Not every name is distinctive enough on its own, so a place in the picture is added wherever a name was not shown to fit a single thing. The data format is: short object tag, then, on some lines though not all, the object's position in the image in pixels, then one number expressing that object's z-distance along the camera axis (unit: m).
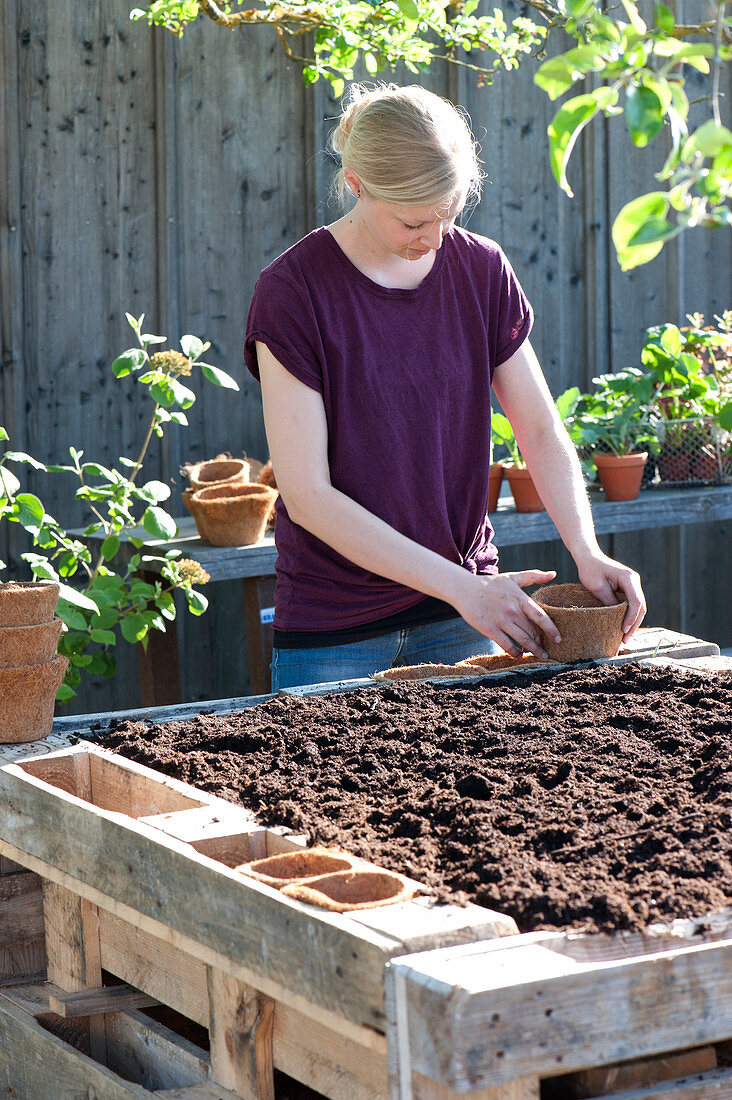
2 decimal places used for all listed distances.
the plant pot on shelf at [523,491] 7.04
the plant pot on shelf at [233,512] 6.23
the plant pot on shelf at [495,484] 7.22
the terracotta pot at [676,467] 7.71
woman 3.86
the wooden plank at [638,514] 7.03
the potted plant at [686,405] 7.48
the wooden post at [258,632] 6.55
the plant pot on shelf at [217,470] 6.69
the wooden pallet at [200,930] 2.11
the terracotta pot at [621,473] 7.29
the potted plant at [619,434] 7.30
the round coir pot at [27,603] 3.27
